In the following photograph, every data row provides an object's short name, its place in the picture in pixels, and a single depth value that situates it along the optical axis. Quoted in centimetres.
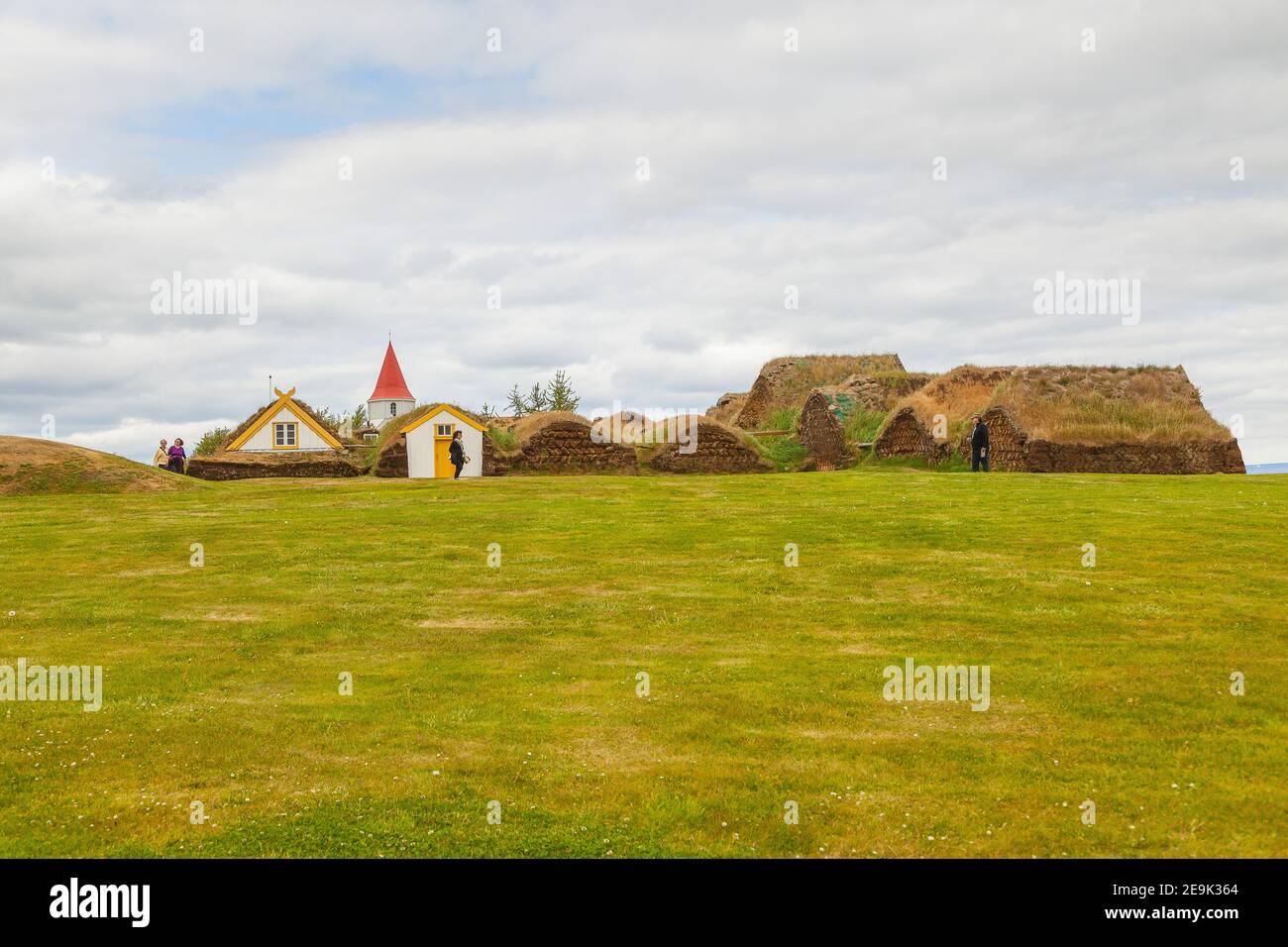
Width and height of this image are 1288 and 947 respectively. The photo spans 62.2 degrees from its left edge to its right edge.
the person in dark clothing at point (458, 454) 3869
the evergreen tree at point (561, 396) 9788
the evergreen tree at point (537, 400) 9838
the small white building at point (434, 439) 5050
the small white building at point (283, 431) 6131
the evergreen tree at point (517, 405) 9869
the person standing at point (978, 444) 3796
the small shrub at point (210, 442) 7738
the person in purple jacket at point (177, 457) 4269
